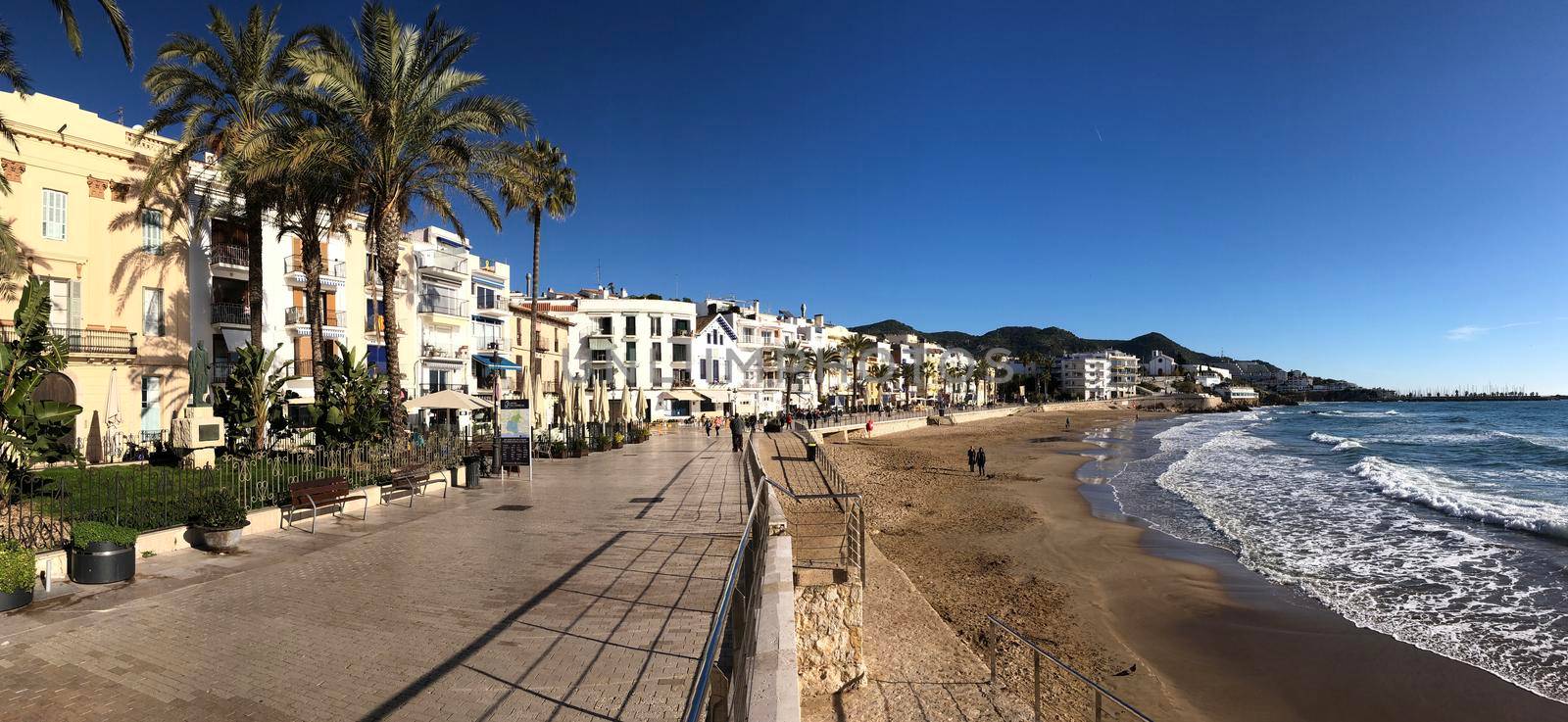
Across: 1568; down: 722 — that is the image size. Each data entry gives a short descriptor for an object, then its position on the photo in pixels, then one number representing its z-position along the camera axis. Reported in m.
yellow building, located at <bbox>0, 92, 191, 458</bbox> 20.70
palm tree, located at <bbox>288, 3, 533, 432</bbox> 16.83
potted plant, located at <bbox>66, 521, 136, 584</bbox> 8.01
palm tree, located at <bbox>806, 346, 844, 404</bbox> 80.81
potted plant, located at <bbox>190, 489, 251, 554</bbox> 9.88
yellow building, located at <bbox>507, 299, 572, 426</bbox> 41.81
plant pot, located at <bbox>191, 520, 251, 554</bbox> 9.87
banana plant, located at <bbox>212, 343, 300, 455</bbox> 16.73
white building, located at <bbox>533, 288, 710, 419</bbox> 56.19
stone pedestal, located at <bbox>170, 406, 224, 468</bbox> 16.05
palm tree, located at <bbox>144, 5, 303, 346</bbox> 19.69
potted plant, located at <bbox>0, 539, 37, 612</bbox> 6.98
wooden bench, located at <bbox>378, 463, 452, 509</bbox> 14.26
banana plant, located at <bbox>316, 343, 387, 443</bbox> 17.55
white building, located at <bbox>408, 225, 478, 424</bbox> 33.84
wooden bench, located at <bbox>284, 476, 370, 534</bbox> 11.39
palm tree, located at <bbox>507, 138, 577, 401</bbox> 28.20
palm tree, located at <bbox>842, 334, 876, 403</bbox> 81.38
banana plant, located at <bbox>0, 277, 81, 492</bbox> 10.10
